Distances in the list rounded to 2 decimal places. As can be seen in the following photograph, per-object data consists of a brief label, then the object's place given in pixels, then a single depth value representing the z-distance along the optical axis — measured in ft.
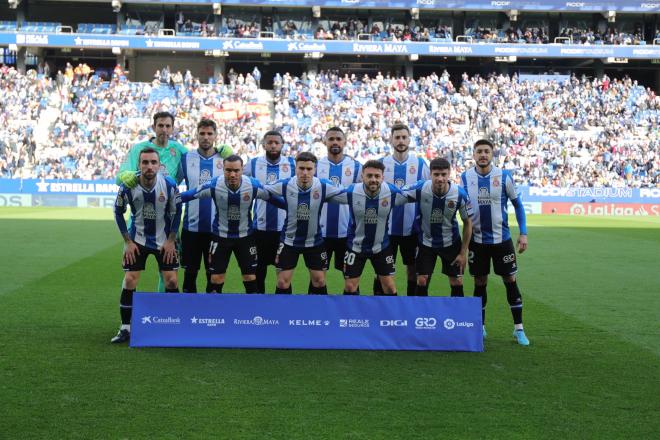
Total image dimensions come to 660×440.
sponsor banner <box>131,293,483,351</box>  21.95
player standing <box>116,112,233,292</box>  24.71
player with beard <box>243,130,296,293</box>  26.14
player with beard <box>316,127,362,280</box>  25.81
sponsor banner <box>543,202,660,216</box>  106.32
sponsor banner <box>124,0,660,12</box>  139.13
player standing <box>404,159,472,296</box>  22.99
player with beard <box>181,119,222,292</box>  25.61
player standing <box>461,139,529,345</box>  23.66
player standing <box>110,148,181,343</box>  22.63
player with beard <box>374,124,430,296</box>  25.35
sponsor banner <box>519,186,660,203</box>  107.04
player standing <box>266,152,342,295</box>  23.56
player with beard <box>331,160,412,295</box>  23.15
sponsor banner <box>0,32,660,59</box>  130.31
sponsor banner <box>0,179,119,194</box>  103.60
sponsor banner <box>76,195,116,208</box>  103.81
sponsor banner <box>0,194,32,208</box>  103.45
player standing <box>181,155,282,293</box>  23.34
